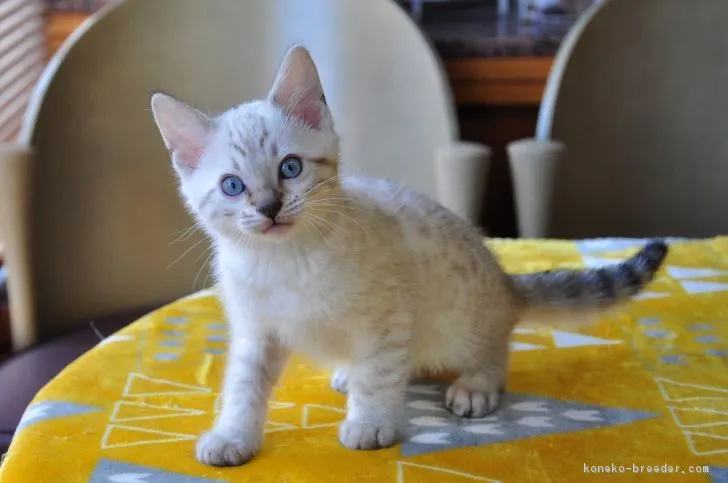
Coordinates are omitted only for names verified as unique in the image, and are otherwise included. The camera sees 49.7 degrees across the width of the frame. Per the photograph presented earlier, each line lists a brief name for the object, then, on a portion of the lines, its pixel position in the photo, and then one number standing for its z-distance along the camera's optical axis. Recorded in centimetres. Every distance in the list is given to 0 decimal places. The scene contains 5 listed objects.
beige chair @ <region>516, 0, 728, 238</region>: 187
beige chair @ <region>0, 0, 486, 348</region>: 167
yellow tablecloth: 88
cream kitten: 88
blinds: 191
